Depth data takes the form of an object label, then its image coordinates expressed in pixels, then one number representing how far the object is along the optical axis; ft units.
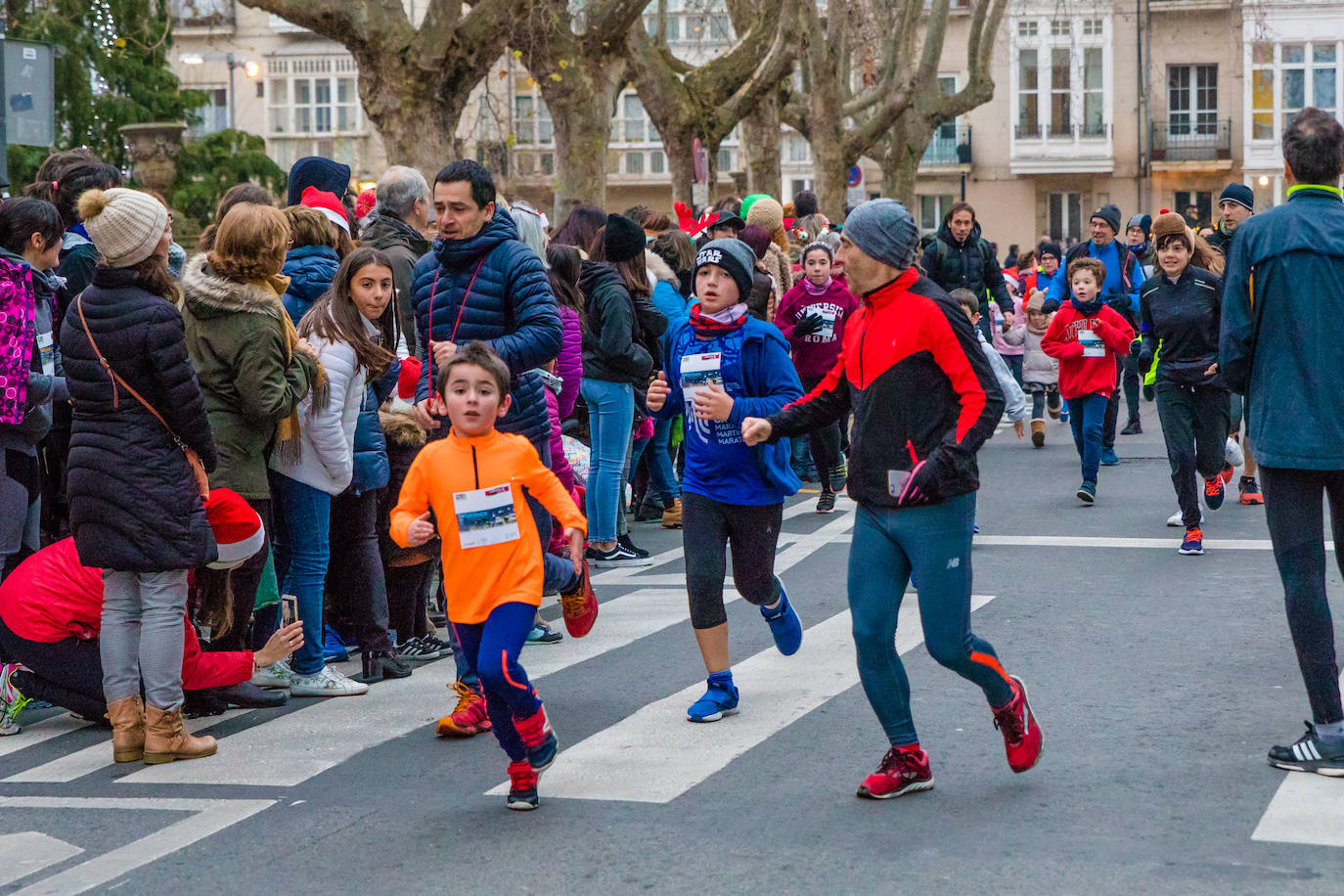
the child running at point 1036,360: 60.54
